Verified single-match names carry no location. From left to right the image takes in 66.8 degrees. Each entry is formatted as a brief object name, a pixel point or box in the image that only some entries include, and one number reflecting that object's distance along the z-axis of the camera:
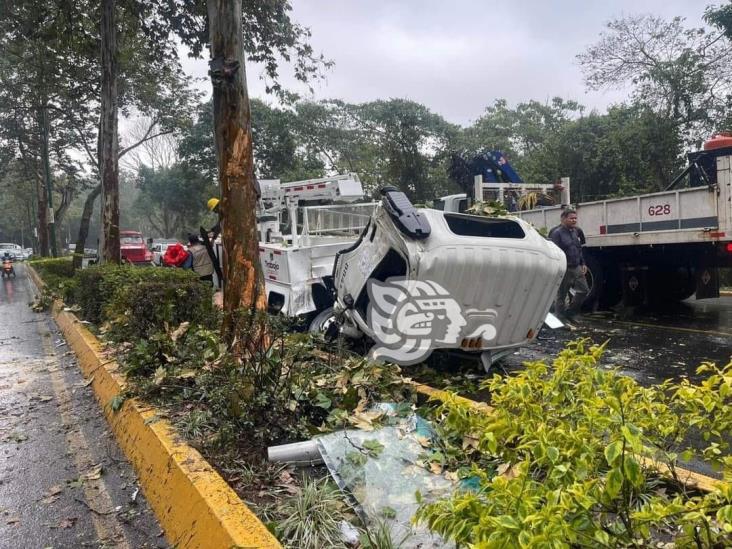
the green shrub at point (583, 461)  1.37
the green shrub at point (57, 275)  11.93
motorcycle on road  25.59
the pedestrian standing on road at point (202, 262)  9.41
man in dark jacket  8.77
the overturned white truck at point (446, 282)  4.59
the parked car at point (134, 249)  26.70
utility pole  23.39
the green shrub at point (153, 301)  5.37
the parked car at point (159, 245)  30.64
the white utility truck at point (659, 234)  7.91
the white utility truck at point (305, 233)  7.20
